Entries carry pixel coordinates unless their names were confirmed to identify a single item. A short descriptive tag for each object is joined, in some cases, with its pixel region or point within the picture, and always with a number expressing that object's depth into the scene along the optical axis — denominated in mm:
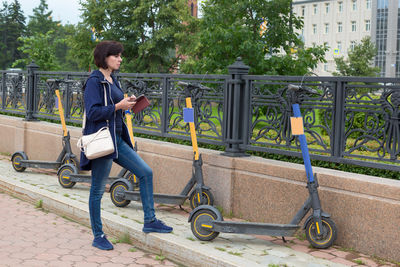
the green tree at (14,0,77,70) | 29000
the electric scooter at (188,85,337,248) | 5398
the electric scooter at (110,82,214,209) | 6504
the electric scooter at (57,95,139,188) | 7754
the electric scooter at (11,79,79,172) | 9109
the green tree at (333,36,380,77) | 42812
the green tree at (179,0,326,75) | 13578
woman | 5238
